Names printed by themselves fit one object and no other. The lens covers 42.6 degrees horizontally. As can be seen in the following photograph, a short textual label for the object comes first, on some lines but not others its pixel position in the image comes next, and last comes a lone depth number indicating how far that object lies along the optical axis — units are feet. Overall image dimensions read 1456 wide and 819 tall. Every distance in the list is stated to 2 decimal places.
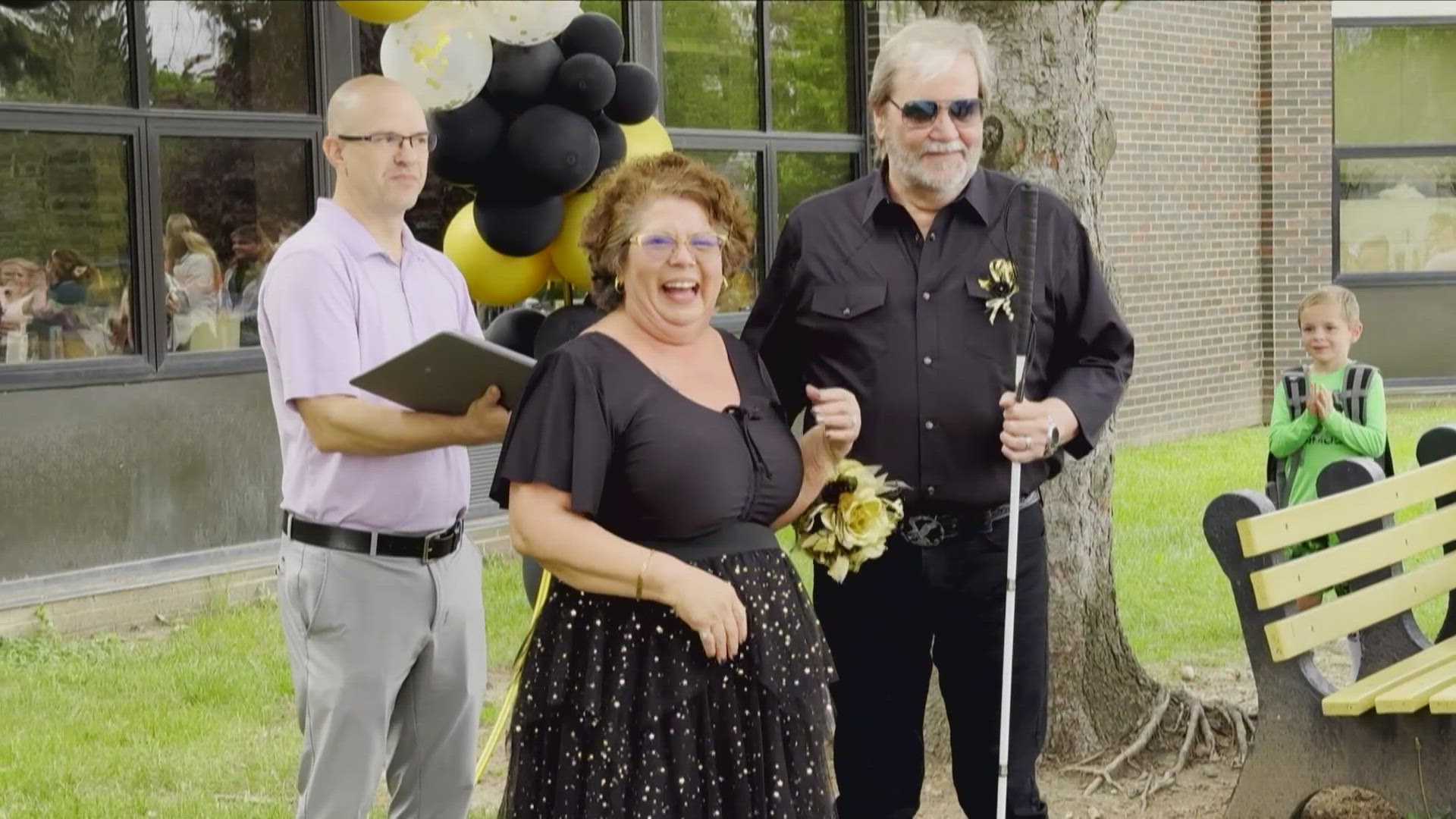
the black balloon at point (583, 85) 17.48
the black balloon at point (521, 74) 17.17
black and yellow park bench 16.48
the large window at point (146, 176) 26.61
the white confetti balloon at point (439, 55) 14.58
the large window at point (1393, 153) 56.49
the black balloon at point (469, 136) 17.11
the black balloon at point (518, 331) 18.86
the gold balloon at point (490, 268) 18.60
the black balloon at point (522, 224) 17.70
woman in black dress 11.22
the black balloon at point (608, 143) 17.90
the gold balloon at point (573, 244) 17.91
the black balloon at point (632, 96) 18.16
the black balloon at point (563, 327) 18.07
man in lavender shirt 12.91
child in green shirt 23.16
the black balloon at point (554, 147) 17.08
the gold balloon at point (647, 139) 18.42
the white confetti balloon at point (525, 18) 14.03
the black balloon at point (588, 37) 17.92
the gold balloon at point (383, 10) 11.66
